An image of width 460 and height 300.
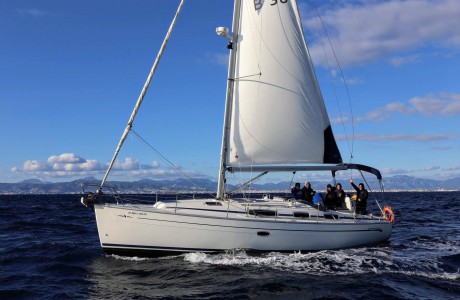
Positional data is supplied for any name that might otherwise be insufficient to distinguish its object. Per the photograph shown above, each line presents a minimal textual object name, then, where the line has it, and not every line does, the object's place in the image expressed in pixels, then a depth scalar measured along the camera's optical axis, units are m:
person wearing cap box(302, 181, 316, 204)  18.08
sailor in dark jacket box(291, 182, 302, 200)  18.52
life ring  17.73
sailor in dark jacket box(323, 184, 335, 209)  17.91
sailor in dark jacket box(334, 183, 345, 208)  18.19
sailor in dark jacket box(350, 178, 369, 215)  18.44
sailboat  13.80
